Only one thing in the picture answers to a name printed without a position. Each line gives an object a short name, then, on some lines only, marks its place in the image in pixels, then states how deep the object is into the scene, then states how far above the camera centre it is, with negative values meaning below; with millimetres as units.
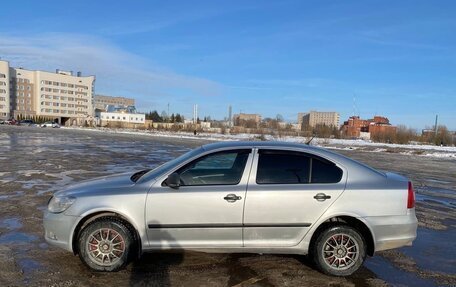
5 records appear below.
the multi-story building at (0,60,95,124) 139750 +6628
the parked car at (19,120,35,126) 113312 -2815
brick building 118362 +101
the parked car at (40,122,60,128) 102188 -3022
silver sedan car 4988 -1154
